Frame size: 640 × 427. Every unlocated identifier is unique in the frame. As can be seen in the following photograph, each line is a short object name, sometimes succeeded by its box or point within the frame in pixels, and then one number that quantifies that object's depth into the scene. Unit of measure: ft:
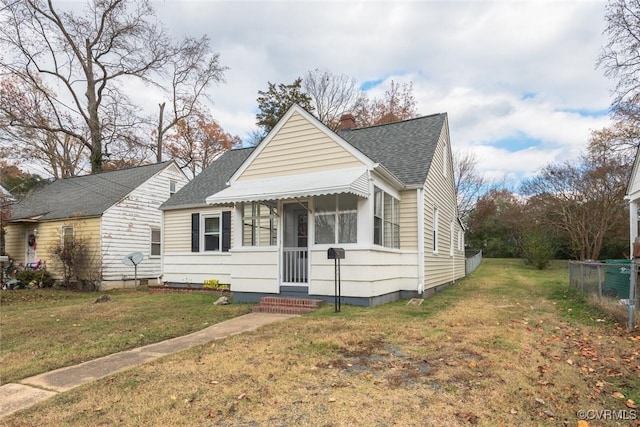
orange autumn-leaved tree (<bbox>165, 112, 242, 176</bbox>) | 108.78
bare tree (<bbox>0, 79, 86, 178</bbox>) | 76.13
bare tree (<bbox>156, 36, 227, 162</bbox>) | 102.53
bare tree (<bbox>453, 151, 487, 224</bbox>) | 130.72
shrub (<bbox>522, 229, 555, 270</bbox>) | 82.43
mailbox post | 27.27
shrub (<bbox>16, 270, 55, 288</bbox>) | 54.13
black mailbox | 27.25
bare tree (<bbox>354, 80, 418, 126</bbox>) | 107.45
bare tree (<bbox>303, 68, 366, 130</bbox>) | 106.52
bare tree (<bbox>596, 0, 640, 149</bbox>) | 51.13
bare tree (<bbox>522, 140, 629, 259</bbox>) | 87.15
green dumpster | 28.94
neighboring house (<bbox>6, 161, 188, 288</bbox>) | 57.72
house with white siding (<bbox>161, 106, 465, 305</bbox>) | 30.86
